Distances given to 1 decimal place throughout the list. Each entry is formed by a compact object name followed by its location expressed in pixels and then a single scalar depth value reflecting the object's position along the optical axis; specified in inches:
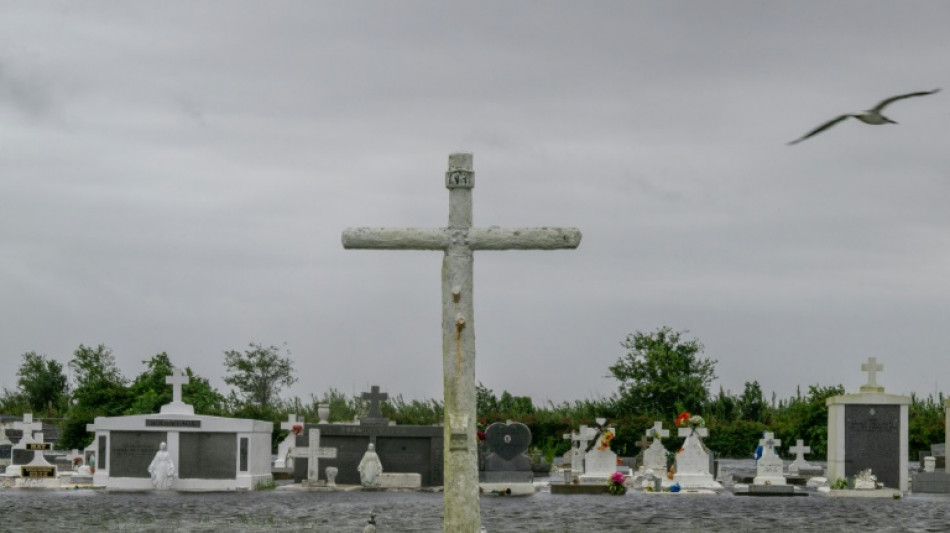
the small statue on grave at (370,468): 1384.1
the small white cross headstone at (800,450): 1699.1
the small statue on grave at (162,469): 1365.7
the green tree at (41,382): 2583.7
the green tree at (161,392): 1934.1
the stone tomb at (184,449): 1389.0
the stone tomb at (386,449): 1419.8
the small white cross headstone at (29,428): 1525.6
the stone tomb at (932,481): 1423.5
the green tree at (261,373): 2354.8
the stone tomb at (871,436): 1418.6
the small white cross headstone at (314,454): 1413.6
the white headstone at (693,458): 1432.1
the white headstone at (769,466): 1413.6
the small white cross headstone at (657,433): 1573.6
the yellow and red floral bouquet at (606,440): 1456.0
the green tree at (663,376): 2301.9
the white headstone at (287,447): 1724.9
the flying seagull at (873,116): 623.8
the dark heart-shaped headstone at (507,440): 1370.6
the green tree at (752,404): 2321.6
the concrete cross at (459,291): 626.2
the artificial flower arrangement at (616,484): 1346.0
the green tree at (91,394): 1983.3
